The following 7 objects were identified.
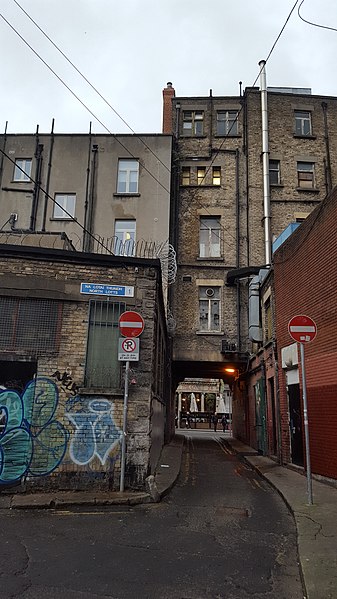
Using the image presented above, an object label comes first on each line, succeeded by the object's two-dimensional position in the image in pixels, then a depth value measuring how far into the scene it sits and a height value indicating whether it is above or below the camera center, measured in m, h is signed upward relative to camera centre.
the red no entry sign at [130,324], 8.95 +1.78
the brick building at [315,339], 10.29 +2.06
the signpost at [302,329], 8.59 +1.69
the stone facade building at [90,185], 21.75 +10.99
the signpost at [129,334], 8.93 +1.58
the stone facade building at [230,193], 21.38 +11.05
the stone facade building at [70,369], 8.56 +0.91
